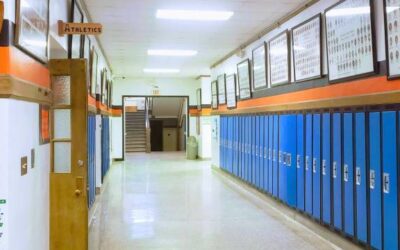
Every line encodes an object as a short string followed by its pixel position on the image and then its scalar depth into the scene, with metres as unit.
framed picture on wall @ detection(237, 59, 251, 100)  8.72
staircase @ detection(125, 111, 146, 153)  20.38
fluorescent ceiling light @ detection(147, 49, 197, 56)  9.85
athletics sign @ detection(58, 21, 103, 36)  4.15
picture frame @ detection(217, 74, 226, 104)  11.03
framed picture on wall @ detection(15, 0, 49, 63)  2.82
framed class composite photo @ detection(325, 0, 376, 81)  4.31
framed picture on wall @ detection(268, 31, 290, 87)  6.60
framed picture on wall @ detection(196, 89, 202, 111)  15.66
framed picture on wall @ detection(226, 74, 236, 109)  9.99
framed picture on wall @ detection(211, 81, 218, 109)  12.08
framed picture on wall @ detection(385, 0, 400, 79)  3.79
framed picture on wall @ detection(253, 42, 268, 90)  7.64
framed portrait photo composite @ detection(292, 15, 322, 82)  5.50
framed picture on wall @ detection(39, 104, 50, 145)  3.62
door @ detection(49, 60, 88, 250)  4.12
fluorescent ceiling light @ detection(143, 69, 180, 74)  13.64
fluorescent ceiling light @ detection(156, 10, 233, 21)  6.32
